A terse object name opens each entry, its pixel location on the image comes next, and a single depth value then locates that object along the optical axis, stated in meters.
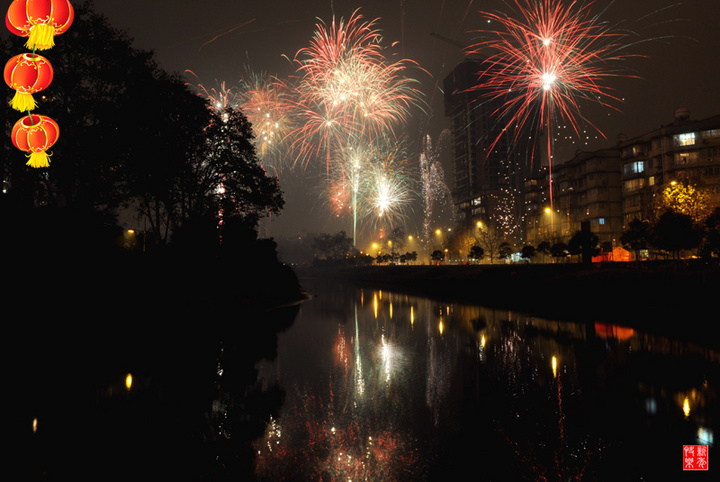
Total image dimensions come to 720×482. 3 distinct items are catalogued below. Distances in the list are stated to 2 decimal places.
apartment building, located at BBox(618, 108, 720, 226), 69.12
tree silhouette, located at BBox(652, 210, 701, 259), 31.03
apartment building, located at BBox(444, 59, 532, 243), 139.38
